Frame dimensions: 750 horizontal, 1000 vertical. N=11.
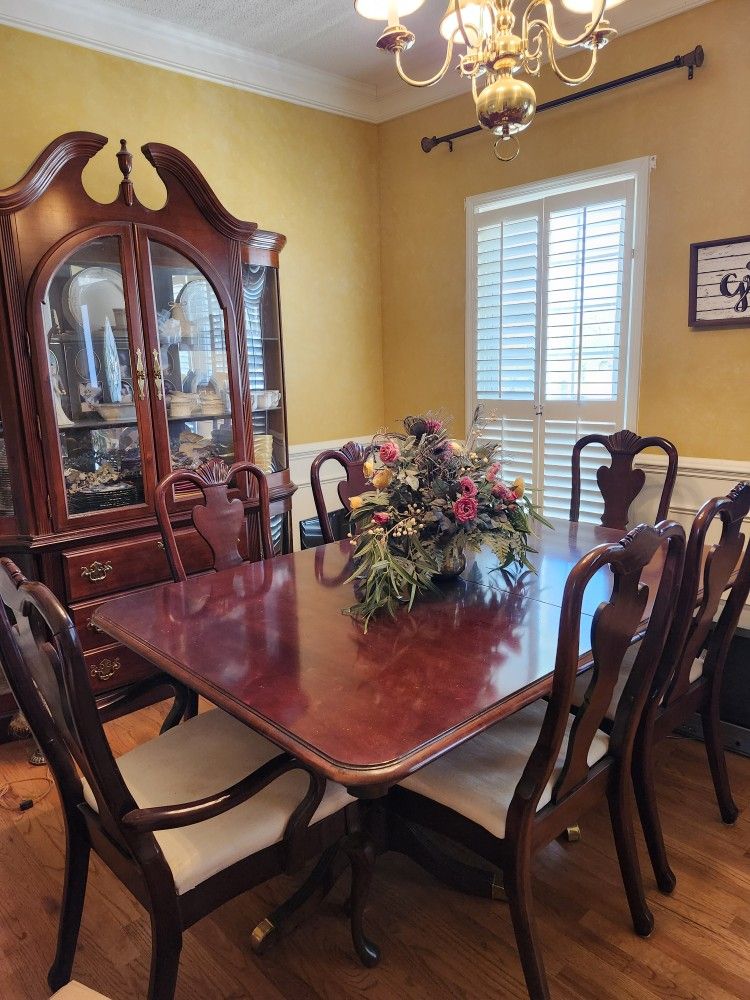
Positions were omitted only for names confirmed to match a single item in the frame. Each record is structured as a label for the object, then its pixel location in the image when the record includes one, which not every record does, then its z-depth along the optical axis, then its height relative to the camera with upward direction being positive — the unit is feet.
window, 9.55 +0.69
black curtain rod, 8.35 +3.66
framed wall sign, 8.45 +0.94
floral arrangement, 5.68 -1.28
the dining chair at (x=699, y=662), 5.22 -2.58
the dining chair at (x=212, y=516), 7.13 -1.53
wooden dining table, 3.87 -2.04
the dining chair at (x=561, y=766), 4.02 -2.89
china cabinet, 7.68 +0.14
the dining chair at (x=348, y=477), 8.46 -1.36
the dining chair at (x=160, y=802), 3.81 -2.87
